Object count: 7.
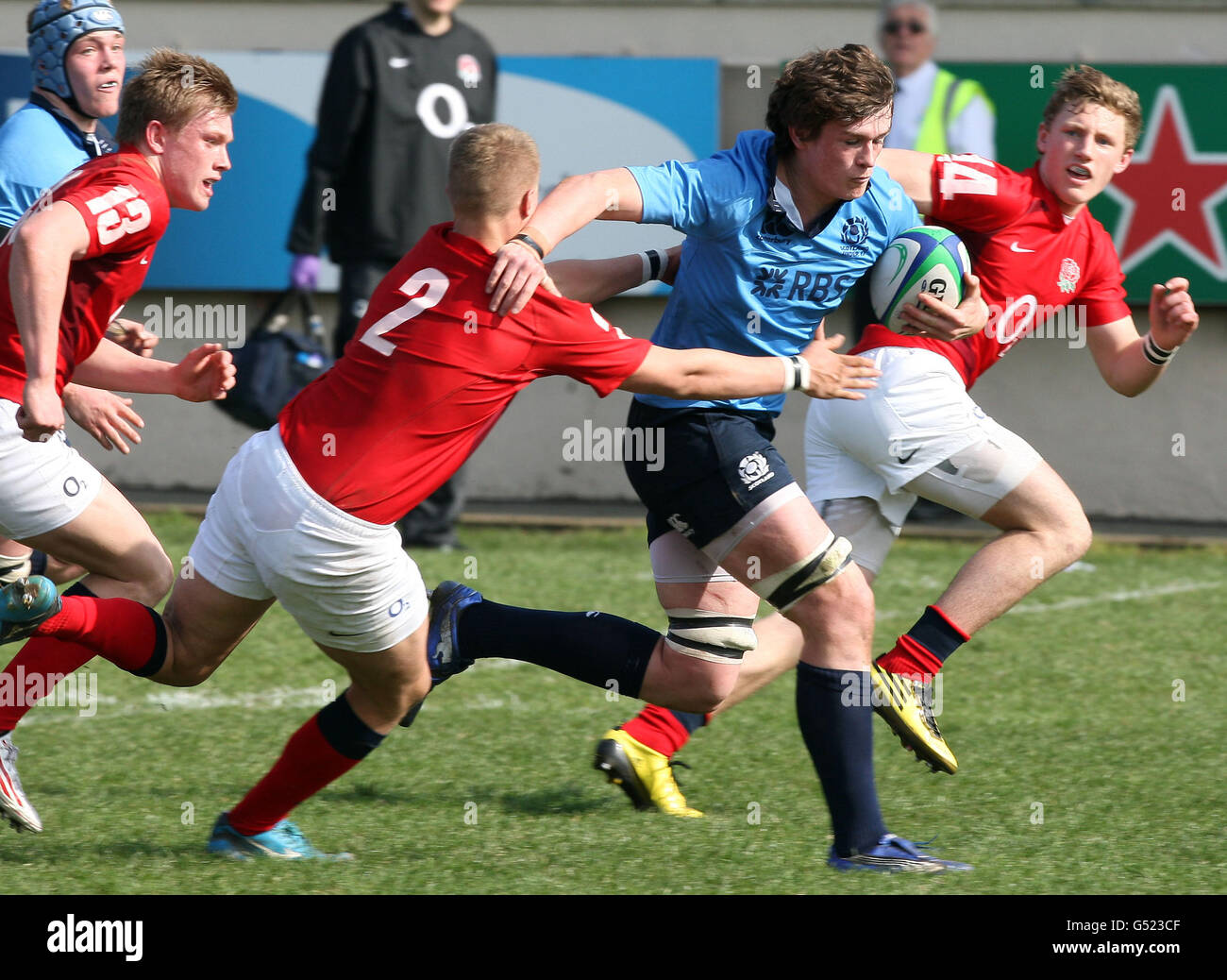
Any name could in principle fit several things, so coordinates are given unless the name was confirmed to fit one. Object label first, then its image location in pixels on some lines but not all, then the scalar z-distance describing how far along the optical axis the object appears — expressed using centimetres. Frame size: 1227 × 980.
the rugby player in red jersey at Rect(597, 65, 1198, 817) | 952
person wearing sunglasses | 1839
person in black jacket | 1711
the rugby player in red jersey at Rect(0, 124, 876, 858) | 739
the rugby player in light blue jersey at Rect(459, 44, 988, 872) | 805
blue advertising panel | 2030
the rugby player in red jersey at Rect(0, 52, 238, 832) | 762
